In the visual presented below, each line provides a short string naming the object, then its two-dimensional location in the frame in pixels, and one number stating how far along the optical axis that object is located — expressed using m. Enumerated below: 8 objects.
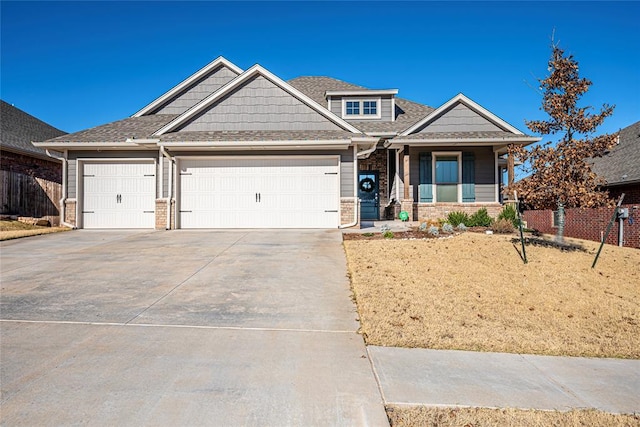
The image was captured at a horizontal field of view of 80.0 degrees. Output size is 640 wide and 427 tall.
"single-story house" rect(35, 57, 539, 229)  13.27
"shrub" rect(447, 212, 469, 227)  12.48
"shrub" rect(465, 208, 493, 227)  12.48
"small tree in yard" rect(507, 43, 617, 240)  8.66
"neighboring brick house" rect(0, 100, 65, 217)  16.45
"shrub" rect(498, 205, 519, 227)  12.80
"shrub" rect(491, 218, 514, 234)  11.83
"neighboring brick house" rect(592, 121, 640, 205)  17.00
